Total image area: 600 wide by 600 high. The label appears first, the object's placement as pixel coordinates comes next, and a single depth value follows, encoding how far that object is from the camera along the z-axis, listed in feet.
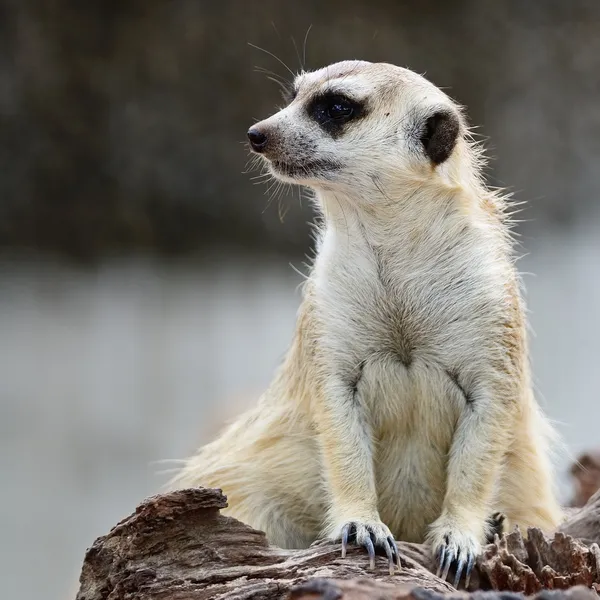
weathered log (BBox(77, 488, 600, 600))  7.68
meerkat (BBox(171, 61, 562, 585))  7.84
